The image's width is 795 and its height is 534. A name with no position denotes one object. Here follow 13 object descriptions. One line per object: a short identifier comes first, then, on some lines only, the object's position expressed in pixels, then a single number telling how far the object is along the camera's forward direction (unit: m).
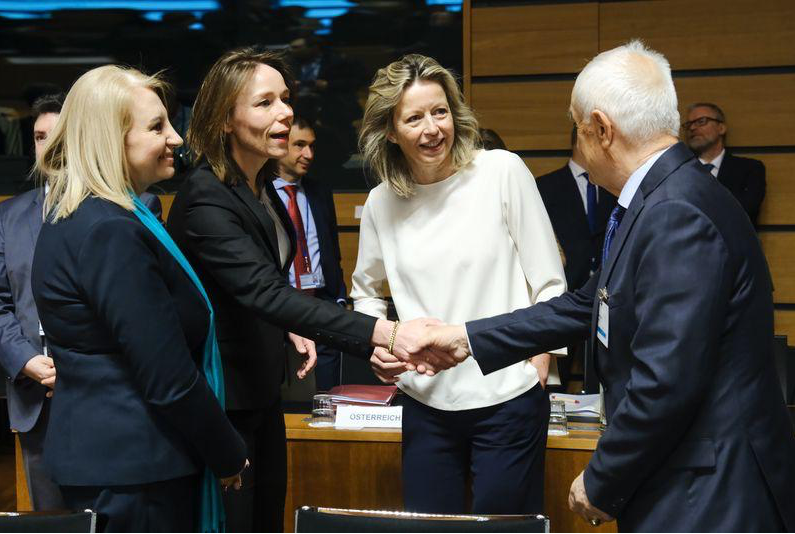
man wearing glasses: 5.13
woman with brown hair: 2.04
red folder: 2.76
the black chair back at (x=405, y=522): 1.49
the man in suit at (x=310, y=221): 4.43
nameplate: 2.65
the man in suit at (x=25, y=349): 2.49
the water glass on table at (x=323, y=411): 2.71
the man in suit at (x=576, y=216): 4.82
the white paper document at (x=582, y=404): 2.79
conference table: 2.57
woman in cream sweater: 2.14
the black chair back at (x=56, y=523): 1.49
